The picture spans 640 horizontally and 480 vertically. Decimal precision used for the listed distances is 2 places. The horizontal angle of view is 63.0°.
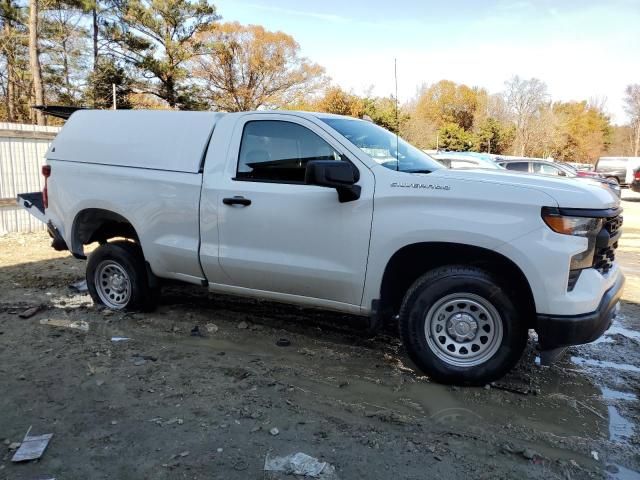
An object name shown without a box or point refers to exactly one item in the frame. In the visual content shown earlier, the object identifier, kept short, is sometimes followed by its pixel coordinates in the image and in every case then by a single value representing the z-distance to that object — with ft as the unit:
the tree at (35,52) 67.82
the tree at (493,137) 158.71
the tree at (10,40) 91.87
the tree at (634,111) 218.30
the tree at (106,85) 100.32
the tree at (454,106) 191.25
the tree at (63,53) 94.68
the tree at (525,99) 181.78
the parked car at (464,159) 48.24
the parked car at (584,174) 68.70
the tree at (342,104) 125.90
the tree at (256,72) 133.39
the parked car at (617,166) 92.07
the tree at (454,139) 148.15
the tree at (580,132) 190.39
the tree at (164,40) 106.01
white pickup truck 11.33
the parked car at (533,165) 62.64
